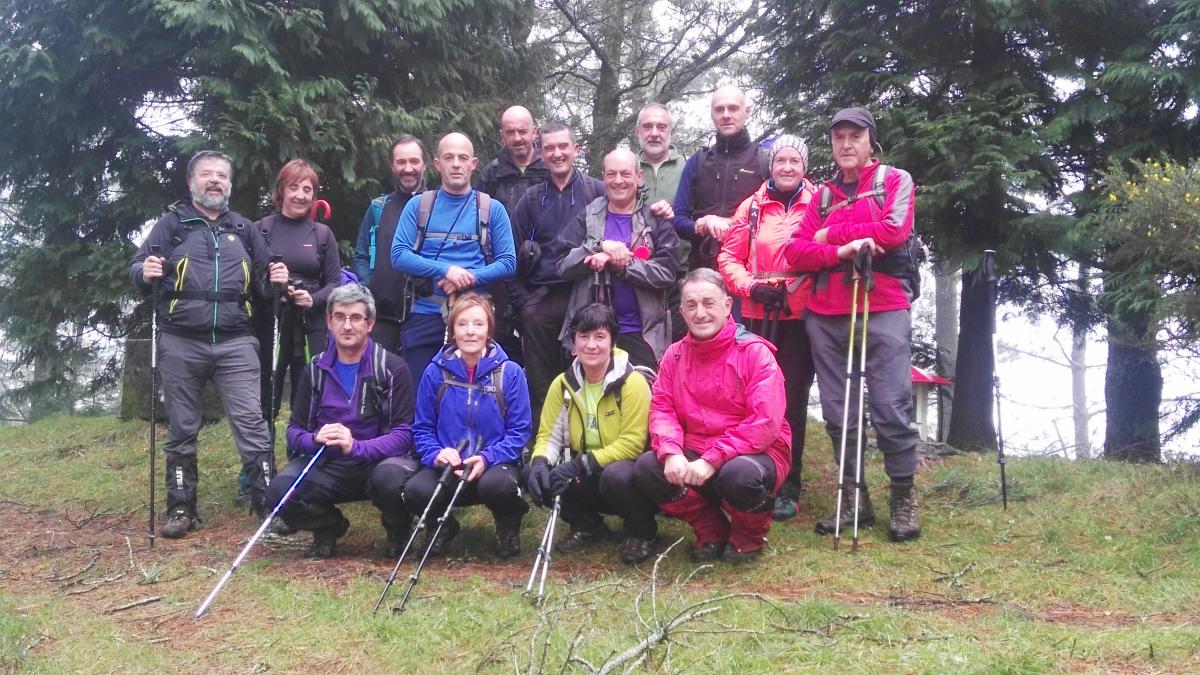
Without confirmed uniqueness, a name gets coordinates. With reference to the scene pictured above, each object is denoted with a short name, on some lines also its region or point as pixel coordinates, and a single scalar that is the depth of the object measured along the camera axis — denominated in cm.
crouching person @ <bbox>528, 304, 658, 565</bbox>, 507
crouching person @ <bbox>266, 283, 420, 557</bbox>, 530
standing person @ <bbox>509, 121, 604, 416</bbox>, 622
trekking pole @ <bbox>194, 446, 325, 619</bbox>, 429
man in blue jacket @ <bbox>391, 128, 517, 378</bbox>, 604
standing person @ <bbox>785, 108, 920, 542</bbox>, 538
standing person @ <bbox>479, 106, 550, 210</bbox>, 665
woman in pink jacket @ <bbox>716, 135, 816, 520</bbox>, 579
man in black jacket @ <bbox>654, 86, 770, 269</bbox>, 621
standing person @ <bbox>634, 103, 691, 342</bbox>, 650
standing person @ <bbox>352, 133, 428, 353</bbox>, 637
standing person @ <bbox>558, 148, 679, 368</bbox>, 576
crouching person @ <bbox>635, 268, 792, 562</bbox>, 480
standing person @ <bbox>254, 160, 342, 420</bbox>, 626
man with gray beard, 588
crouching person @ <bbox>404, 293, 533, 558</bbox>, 528
